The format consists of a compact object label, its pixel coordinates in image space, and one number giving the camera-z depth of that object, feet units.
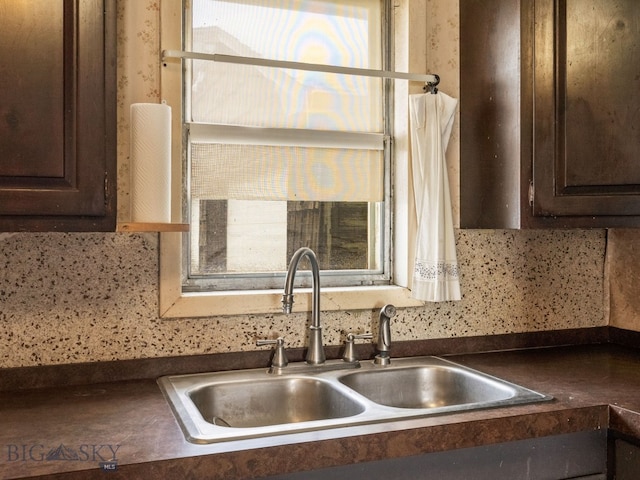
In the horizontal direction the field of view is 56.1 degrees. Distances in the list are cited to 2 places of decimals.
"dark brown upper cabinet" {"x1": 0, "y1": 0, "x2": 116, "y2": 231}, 4.09
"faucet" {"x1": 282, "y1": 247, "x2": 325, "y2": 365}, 5.52
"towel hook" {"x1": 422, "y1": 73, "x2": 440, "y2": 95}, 6.34
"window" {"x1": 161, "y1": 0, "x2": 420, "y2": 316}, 5.97
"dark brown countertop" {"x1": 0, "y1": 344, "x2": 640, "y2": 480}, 3.58
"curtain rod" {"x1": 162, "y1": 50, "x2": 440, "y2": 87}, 5.54
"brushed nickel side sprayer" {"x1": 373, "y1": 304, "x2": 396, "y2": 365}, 5.95
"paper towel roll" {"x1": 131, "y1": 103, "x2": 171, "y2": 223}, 4.90
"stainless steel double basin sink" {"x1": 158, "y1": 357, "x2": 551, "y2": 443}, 4.72
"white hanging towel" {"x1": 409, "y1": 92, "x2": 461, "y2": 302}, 6.16
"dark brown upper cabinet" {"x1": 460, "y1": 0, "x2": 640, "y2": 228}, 5.71
